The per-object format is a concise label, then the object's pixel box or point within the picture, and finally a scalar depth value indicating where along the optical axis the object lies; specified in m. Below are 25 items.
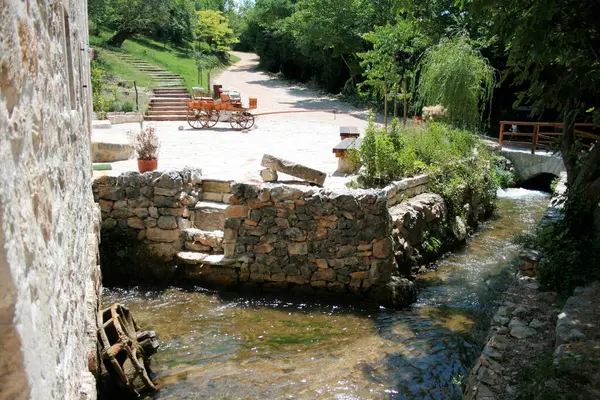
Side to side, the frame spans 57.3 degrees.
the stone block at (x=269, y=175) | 9.12
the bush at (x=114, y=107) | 17.28
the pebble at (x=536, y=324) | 5.02
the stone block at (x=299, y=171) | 8.55
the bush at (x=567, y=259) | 5.67
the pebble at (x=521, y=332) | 4.87
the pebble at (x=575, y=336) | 4.26
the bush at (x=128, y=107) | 17.56
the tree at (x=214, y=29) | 34.31
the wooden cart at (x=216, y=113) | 15.94
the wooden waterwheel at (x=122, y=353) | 5.24
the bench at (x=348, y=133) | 12.33
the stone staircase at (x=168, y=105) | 18.14
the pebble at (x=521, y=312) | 5.30
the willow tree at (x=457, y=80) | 13.12
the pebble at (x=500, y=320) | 5.22
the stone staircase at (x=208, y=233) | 8.04
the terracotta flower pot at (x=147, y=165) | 9.25
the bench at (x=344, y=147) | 10.13
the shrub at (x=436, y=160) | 9.23
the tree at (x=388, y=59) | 13.70
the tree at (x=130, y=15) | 29.22
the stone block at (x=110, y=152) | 10.51
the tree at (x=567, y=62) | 5.05
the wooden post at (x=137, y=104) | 17.94
